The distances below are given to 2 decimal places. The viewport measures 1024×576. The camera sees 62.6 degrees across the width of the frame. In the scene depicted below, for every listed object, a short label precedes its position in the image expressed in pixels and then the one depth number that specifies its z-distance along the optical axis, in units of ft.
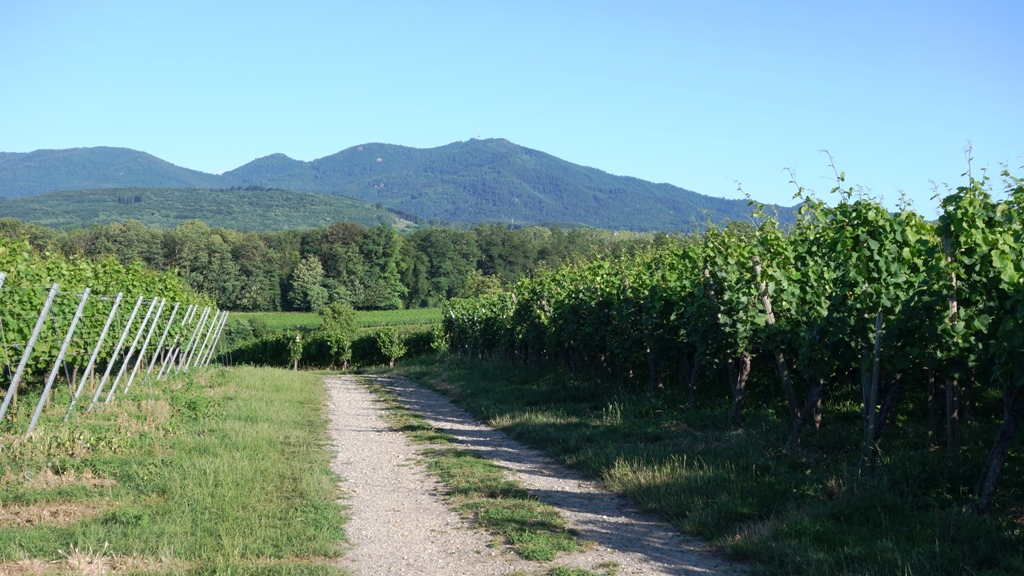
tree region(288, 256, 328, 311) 270.87
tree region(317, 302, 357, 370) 165.17
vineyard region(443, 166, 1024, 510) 23.07
